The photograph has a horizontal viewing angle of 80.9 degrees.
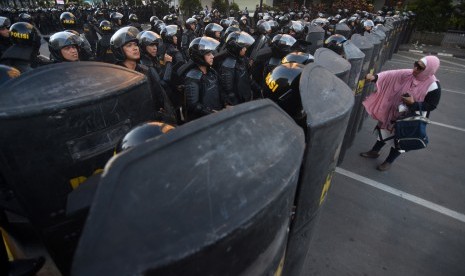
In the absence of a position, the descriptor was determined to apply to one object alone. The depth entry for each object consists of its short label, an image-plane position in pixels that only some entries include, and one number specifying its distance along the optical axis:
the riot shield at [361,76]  4.26
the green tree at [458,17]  17.33
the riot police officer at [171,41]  6.47
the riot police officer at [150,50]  4.92
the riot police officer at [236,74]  4.33
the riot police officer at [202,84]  3.71
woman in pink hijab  3.97
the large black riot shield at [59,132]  1.67
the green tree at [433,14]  17.41
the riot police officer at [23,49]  4.67
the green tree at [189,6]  25.88
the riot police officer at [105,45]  6.59
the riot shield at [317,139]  1.43
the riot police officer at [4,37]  6.23
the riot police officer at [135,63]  3.73
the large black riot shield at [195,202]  0.72
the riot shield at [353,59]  3.36
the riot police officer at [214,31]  7.21
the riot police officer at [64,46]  4.19
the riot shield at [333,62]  2.49
